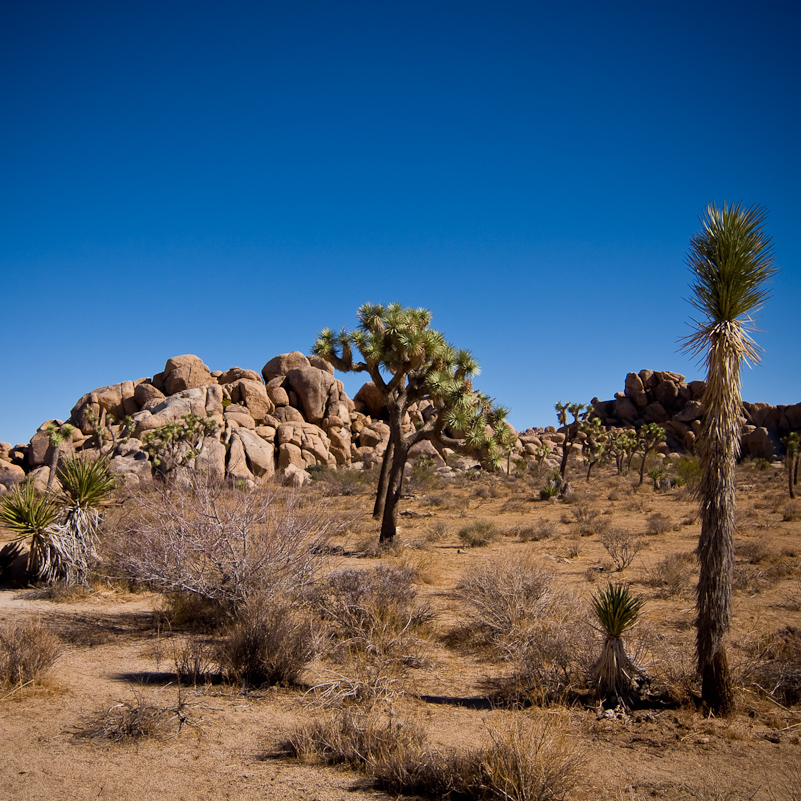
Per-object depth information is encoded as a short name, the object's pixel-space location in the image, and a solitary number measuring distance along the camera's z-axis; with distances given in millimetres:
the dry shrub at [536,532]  16531
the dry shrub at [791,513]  18797
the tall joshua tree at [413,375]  15859
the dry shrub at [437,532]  16477
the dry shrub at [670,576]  9973
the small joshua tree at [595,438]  41844
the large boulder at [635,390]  73125
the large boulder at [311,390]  46781
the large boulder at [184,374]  45469
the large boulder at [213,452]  35825
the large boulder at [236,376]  47406
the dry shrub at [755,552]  12250
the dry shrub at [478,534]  15617
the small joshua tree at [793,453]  29433
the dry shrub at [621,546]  12078
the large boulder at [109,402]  44422
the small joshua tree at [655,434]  42412
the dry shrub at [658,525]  17000
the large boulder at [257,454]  38906
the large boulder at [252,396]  44656
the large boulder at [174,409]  39697
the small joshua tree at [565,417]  36281
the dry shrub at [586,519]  17047
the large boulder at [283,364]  49281
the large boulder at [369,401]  52844
